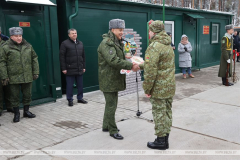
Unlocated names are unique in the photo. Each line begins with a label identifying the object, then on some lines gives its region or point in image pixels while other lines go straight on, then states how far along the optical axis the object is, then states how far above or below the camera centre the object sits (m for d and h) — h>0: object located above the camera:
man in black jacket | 6.13 -0.24
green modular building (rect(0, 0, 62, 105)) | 5.78 +0.43
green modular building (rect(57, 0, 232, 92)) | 7.24 +0.86
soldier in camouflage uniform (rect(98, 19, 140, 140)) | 3.80 -0.29
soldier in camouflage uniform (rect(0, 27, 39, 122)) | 4.92 -0.30
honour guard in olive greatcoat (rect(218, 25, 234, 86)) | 7.71 -0.15
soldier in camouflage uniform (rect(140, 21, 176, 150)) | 3.32 -0.42
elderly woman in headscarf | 9.52 -0.26
